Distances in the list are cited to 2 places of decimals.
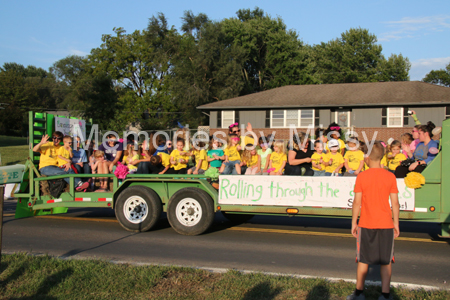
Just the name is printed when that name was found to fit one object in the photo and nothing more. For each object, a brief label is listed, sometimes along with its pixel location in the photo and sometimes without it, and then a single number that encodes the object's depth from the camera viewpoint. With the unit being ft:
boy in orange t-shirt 14.26
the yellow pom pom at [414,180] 21.92
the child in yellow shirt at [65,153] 31.19
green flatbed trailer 22.13
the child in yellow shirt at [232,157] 29.99
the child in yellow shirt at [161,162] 30.06
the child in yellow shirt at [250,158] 31.24
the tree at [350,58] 172.96
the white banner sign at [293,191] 23.40
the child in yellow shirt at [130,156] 32.17
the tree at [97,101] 133.90
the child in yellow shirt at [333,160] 27.99
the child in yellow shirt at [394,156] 26.91
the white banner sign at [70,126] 33.88
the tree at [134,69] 181.27
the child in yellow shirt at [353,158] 27.84
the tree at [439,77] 225.35
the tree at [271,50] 164.25
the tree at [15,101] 206.39
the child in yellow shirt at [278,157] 29.84
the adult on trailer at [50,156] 30.32
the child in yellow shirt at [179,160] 30.66
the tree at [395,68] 169.17
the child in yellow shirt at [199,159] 30.48
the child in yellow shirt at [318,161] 28.35
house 93.61
